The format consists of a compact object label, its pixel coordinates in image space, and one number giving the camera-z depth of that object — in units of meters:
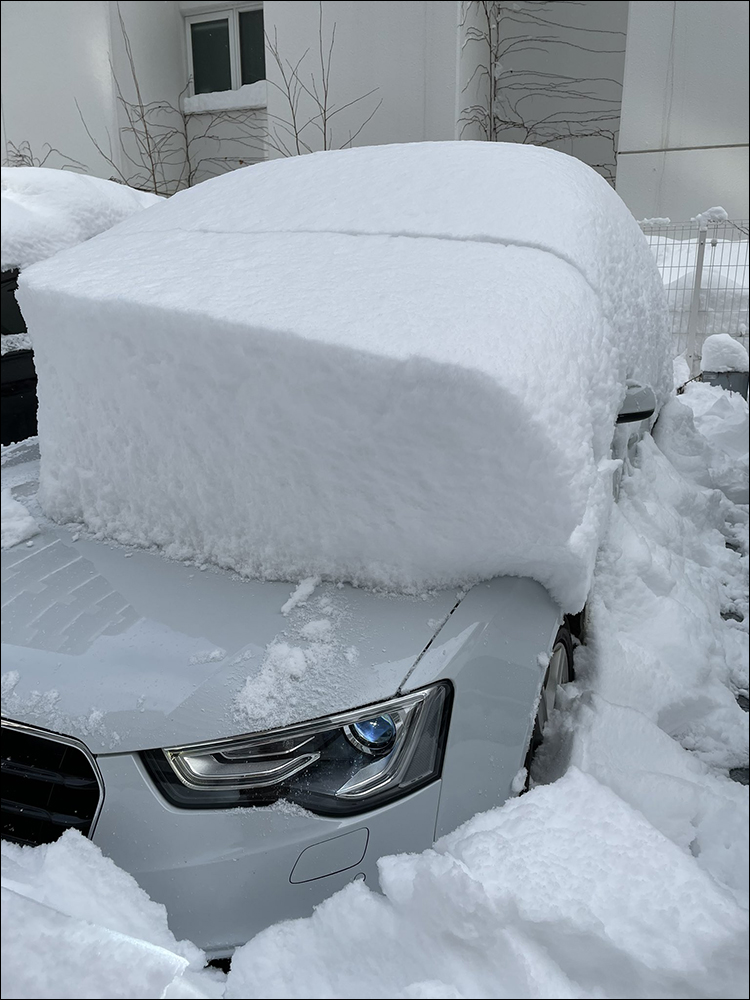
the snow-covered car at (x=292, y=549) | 1.38
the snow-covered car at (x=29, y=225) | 1.65
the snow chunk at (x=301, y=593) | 1.55
